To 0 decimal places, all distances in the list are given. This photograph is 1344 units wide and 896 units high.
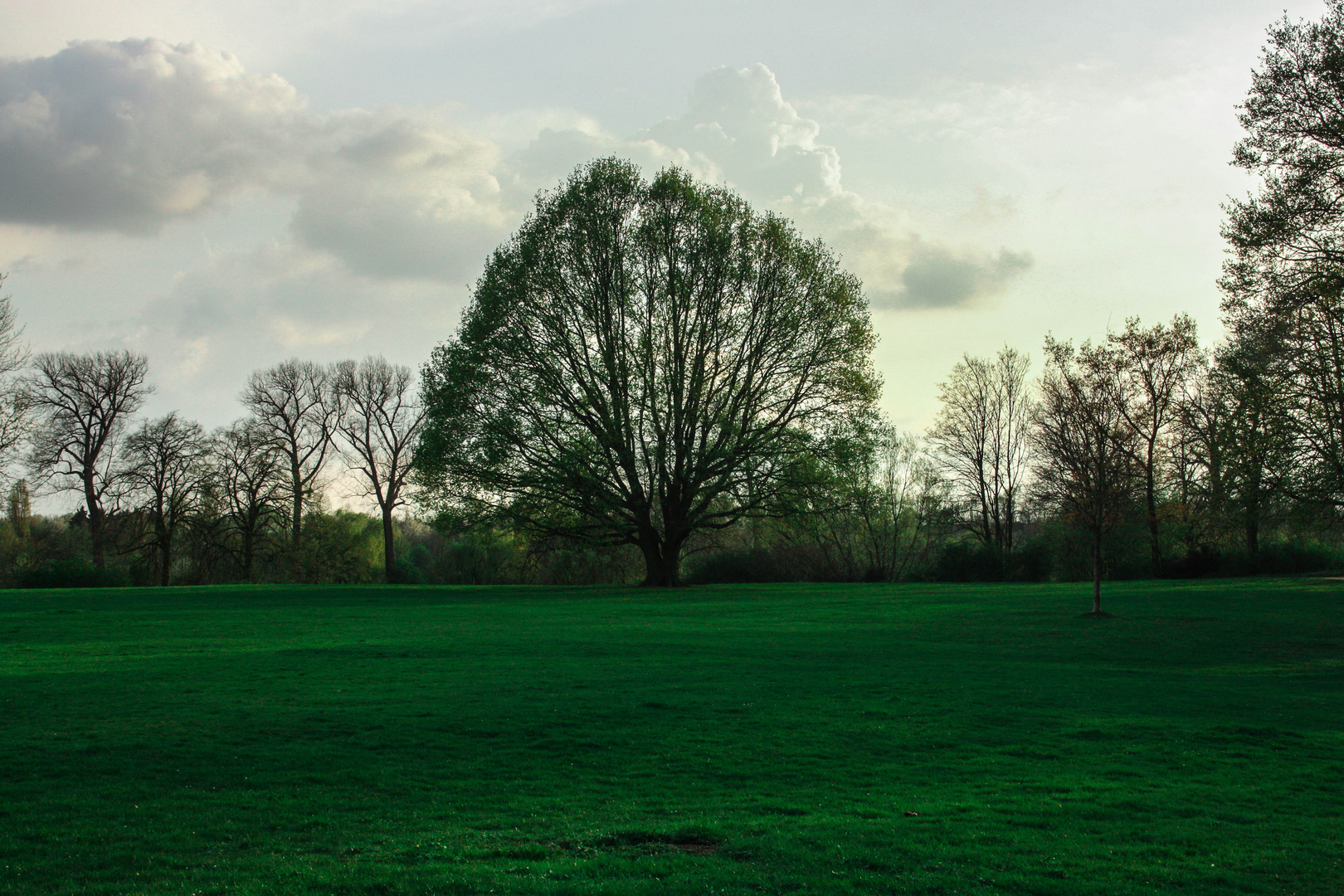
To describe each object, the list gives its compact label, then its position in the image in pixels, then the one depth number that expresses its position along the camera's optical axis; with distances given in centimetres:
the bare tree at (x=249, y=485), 5481
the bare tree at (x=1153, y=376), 5072
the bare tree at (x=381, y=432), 5812
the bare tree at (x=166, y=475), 5038
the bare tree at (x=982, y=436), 6294
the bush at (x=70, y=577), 4238
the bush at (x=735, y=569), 5506
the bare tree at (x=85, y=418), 4747
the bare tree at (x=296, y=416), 5666
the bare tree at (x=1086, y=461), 2912
